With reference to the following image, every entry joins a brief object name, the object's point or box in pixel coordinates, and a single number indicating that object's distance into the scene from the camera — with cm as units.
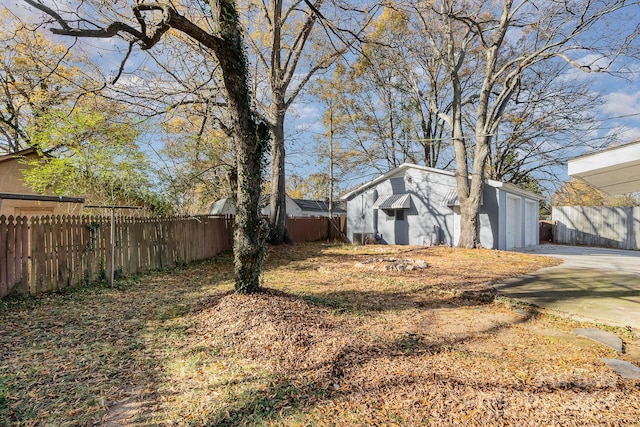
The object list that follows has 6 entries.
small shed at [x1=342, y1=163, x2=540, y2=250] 1355
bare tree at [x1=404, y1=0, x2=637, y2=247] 973
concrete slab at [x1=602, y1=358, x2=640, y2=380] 285
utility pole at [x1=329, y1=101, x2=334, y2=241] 1878
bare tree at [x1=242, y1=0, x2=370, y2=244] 1183
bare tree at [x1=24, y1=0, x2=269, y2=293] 436
